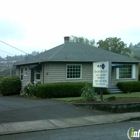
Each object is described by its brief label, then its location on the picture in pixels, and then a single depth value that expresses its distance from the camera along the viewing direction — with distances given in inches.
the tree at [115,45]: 2110.0
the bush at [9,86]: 930.1
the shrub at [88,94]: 577.9
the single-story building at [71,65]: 842.8
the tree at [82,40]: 2111.2
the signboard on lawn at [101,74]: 578.9
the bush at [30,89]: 805.0
